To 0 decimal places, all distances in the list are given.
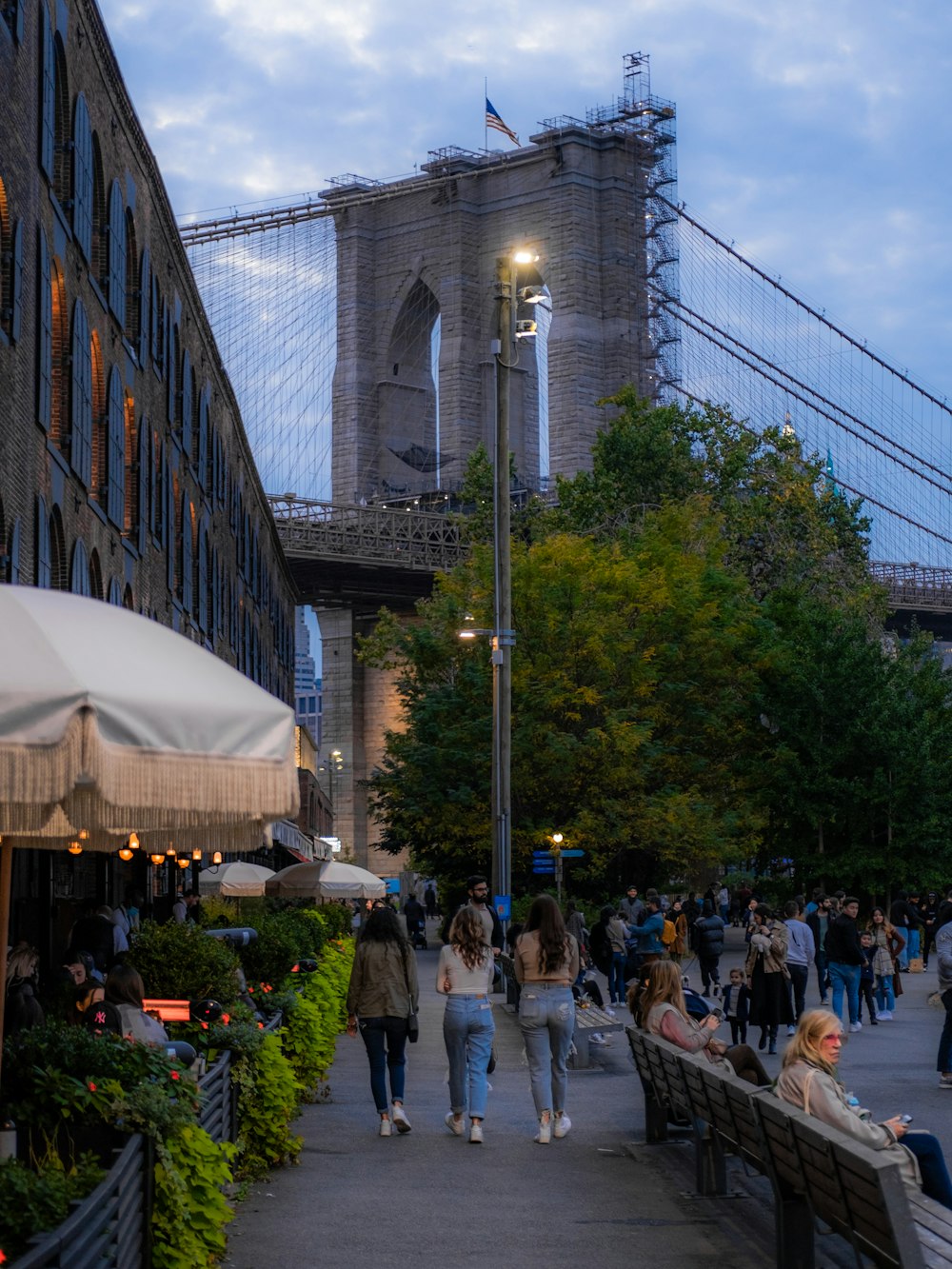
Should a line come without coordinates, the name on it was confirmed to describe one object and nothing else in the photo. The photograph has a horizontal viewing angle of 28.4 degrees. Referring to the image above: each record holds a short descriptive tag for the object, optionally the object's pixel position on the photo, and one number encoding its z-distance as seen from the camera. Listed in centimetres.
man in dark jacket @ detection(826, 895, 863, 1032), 2048
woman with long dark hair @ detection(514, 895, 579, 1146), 1244
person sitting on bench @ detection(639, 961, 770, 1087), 1153
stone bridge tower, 9675
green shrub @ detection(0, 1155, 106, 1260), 544
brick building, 1808
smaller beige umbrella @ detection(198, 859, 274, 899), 3241
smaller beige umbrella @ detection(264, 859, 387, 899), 3077
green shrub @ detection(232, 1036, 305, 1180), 1092
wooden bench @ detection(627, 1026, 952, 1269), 676
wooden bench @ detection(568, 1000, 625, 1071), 1755
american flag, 8950
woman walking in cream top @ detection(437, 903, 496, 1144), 1242
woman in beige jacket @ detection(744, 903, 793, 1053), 1889
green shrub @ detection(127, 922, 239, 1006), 1352
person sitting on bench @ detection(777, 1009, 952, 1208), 813
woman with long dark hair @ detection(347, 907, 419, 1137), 1273
